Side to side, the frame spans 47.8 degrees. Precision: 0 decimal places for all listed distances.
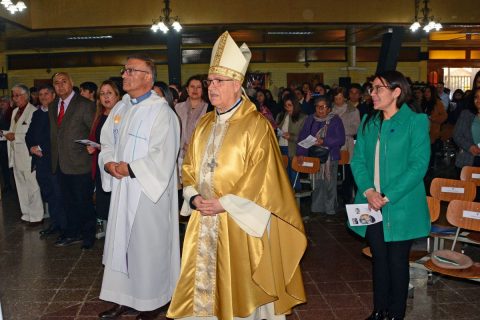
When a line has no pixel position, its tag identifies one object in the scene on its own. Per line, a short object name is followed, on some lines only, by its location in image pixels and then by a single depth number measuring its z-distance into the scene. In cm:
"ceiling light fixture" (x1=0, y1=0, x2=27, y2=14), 991
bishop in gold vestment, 318
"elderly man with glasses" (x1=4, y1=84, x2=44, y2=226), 707
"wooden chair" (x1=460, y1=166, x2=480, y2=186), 533
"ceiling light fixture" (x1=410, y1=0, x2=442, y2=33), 1194
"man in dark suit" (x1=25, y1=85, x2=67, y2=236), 641
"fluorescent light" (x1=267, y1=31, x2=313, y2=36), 1674
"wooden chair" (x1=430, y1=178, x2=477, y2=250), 467
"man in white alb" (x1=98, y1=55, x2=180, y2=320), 381
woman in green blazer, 343
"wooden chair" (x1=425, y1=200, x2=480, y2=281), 390
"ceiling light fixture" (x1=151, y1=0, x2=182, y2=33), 1174
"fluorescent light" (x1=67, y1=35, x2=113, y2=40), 1632
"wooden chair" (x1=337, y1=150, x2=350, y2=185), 762
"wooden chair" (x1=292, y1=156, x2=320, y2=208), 699
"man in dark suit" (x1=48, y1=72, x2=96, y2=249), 580
